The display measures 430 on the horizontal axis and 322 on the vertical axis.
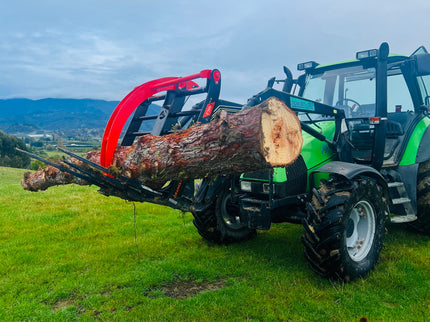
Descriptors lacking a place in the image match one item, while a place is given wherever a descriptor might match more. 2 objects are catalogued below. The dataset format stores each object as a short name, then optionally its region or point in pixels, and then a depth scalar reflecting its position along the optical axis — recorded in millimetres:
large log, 2838
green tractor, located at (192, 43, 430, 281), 4023
